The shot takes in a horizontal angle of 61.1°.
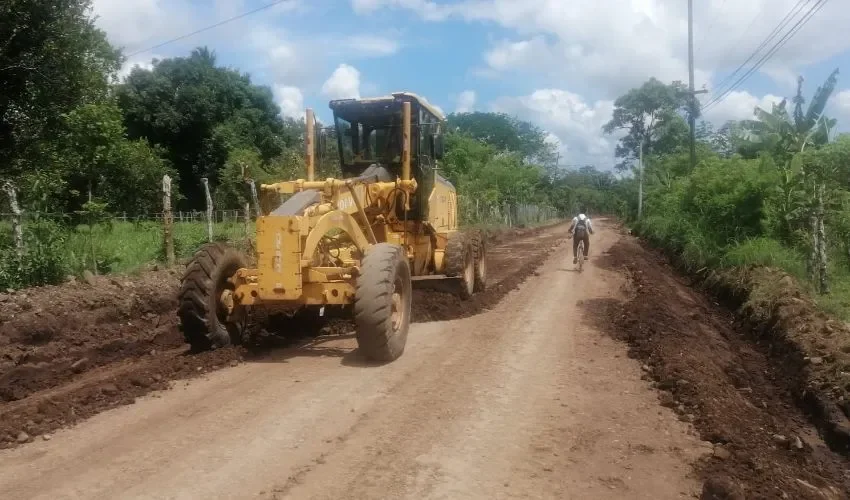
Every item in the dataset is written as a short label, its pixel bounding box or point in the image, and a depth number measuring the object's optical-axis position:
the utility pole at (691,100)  29.27
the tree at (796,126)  16.67
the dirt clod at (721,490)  4.40
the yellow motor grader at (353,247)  7.44
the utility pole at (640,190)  47.34
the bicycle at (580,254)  18.96
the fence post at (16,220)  11.45
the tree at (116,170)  22.73
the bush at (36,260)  11.22
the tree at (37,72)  10.89
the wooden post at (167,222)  13.95
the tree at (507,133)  80.75
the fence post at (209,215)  15.65
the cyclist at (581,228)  19.28
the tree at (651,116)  68.94
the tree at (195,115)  41.56
